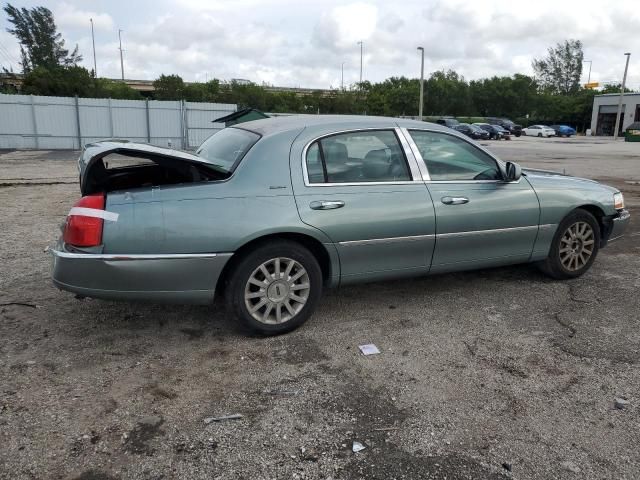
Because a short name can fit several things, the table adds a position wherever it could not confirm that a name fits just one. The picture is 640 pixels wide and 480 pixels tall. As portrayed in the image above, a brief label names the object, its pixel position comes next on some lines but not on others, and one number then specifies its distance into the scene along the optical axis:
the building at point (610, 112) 59.09
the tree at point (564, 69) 96.81
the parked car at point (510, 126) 54.78
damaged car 3.53
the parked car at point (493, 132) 44.75
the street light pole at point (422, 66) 47.91
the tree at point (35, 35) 73.38
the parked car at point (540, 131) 56.06
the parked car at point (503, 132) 45.00
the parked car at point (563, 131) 59.12
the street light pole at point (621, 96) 52.19
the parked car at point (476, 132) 42.22
